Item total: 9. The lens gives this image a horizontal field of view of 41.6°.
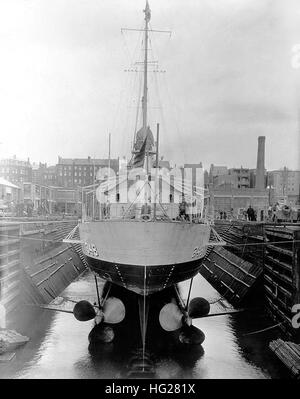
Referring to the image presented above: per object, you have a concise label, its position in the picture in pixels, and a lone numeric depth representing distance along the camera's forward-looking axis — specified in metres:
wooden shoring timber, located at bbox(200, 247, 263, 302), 19.52
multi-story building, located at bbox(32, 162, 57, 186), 88.44
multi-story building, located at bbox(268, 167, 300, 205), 74.19
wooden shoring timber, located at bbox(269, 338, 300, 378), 11.09
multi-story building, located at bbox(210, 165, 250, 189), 81.88
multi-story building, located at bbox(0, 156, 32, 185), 64.11
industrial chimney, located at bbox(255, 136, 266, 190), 61.82
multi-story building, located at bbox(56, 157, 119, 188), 102.00
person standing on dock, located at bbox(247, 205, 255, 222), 30.97
